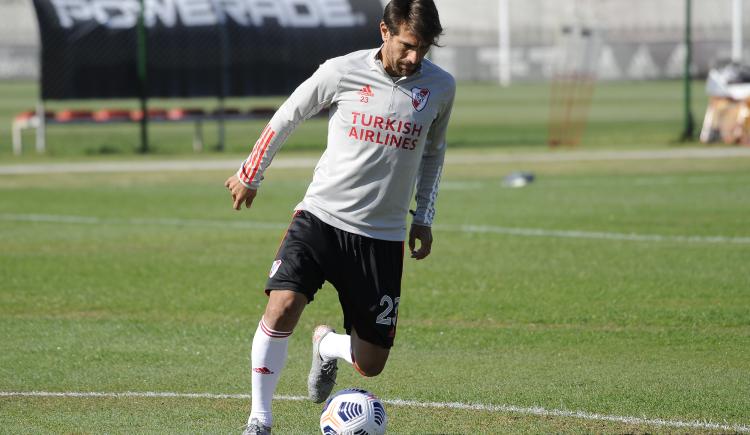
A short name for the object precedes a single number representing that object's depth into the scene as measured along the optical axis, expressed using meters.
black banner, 49.91
